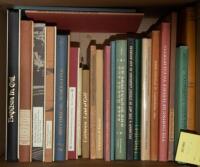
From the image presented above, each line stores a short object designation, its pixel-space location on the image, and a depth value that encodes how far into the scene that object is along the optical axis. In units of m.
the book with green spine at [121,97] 0.87
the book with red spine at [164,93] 0.86
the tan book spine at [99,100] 0.88
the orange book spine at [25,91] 0.84
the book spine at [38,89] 0.84
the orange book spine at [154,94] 0.87
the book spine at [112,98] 0.88
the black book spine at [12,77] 0.84
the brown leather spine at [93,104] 0.88
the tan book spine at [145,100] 0.87
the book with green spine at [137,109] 0.88
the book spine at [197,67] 0.84
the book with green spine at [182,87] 0.85
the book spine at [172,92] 0.86
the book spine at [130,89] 0.87
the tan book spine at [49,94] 0.85
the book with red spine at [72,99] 0.88
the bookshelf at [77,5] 0.82
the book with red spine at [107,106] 0.87
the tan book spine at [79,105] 0.89
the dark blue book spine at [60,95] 0.86
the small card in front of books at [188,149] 0.80
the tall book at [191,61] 0.85
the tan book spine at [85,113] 0.89
